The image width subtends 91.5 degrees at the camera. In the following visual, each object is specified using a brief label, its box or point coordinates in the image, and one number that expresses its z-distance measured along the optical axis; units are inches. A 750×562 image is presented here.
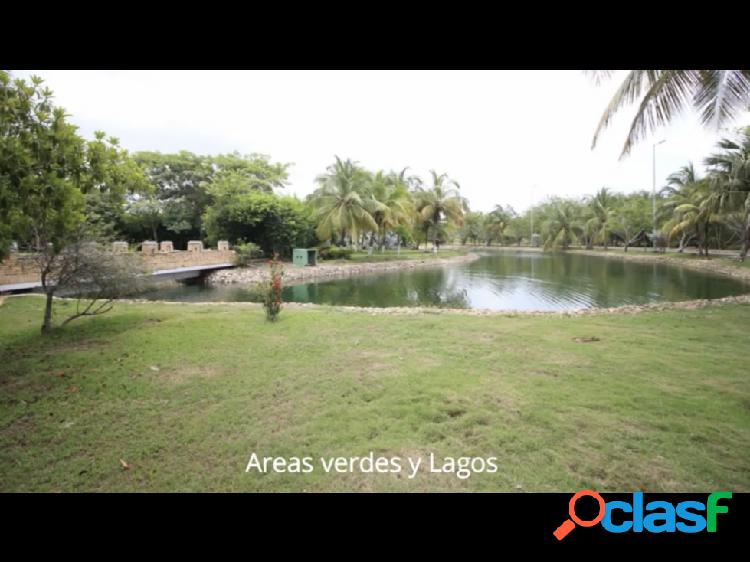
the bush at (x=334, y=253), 1190.3
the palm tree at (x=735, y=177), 839.1
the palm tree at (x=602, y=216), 1680.6
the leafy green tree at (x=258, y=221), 1007.9
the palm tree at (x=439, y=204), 1486.2
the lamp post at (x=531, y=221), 2349.9
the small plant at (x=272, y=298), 321.7
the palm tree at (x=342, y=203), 1095.0
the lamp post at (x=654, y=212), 1347.2
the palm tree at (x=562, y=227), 1884.6
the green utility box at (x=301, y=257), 1026.1
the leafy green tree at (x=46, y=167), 168.6
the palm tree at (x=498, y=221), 2529.5
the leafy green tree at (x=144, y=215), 1115.0
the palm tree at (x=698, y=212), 981.8
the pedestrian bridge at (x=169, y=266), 509.0
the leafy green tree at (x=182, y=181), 1222.9
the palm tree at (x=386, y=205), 1193.4
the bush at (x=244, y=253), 967.0
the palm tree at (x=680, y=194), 1193.7
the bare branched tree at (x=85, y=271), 267.4
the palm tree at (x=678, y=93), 242.1
